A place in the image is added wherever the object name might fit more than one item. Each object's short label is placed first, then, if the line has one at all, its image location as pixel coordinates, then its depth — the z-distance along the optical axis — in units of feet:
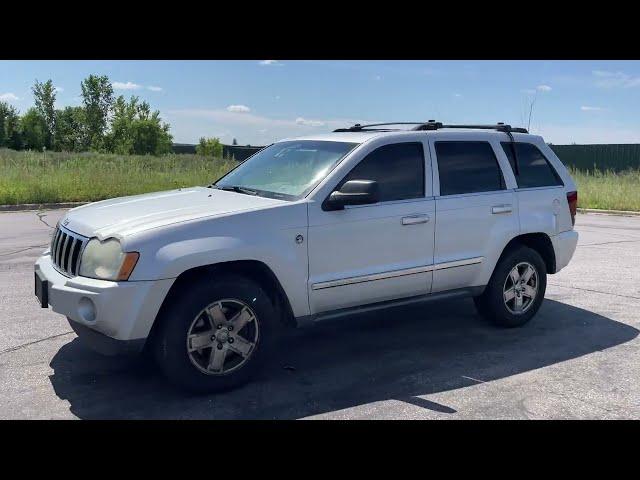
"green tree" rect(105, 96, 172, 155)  253.85
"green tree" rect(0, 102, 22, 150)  254.47
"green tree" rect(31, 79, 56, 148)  259.80
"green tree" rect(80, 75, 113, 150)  252.83
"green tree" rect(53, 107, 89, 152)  255.91
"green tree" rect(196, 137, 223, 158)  247.50
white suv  13.35
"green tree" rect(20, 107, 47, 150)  259.80
